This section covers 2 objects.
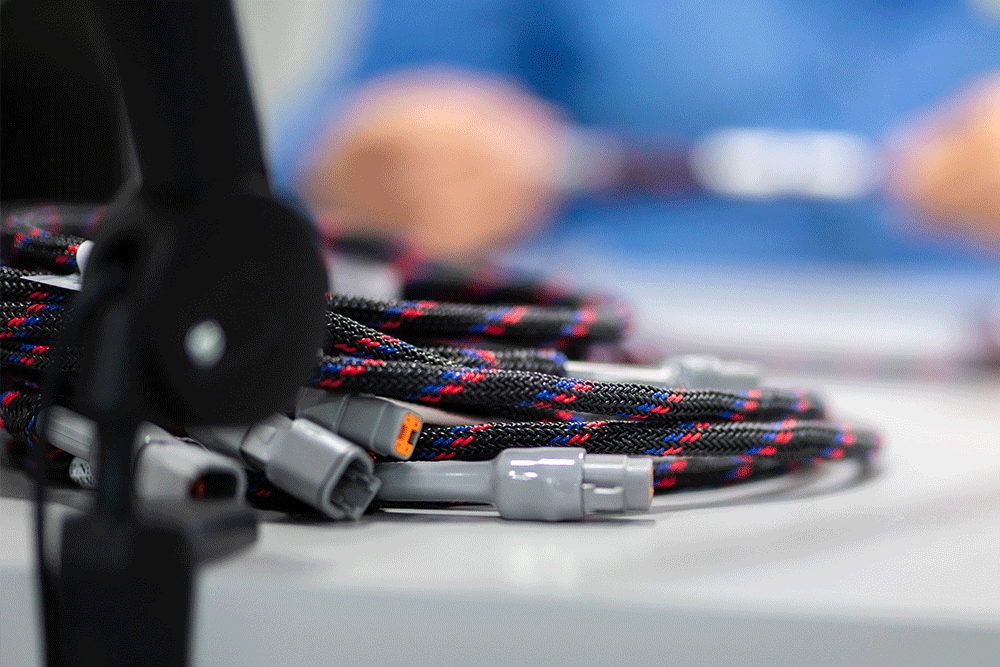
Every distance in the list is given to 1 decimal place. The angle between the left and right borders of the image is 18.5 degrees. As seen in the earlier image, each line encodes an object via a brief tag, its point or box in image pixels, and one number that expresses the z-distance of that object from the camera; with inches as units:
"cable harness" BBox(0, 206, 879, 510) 37.4
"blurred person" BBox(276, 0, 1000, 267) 137.4
